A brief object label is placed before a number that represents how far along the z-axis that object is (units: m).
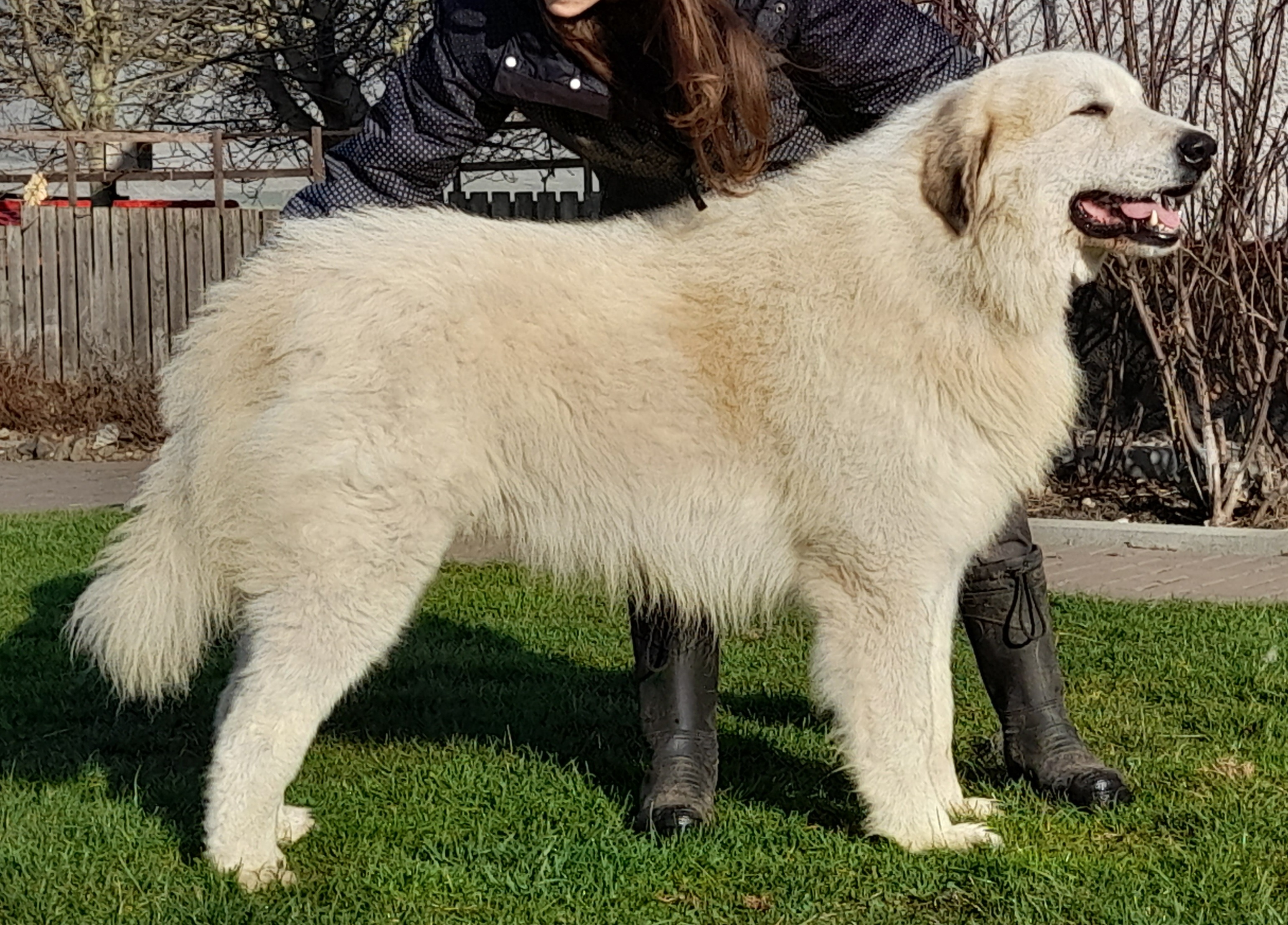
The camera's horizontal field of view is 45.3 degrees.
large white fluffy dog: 3.44
